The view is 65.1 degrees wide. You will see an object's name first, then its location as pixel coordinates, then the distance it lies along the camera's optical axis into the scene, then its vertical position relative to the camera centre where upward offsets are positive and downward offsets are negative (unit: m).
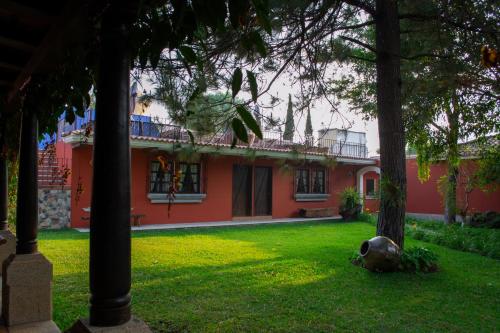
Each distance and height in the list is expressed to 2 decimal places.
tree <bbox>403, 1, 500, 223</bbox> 5.91 +1.77
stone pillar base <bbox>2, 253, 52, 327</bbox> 3.27 -0.91
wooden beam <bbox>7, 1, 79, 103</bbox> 1.78 +0.78
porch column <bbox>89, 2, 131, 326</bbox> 1.43 -0.02
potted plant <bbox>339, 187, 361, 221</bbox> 16.00 -0.88
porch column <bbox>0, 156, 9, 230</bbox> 4.65 -0.15
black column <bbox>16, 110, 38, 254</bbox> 3.35 -0.04
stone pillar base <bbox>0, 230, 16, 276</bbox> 4.52 -0.73
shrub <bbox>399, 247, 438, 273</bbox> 6.71 -1.37
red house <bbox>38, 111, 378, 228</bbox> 11.44 -0.02
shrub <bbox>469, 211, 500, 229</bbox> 13.52 -1.33
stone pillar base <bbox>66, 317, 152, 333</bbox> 1.40 -0.52
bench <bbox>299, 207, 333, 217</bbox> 16.16 -1.22
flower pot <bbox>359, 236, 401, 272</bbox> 6.52 -1.21
